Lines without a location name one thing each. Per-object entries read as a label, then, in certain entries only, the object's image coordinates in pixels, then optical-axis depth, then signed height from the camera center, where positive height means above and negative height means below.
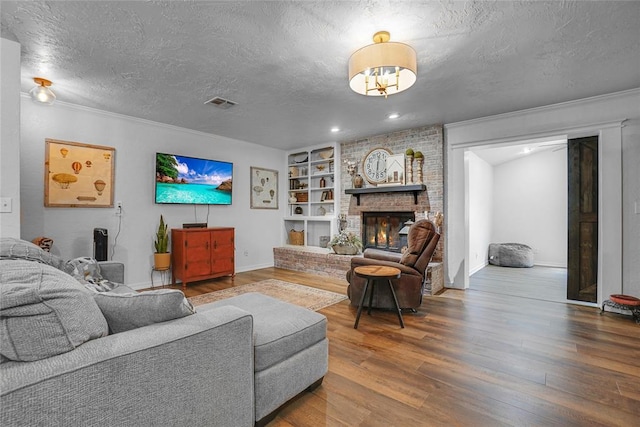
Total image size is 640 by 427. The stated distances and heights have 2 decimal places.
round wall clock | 4.91 +0.84
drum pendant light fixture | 2.04 +1.09
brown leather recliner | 3.05 -0.55
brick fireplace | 4.33 +0.20
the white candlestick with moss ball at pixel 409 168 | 4.59 +0.73
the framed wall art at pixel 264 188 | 5.63 +0.51
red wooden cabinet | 4.19 -0.59
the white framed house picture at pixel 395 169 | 4.68 +0.73
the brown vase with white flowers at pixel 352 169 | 5.22 +0.80
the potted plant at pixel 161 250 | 4.14 -0.52
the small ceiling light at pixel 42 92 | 2.82 +1.16
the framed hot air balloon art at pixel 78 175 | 3.42 +0.47
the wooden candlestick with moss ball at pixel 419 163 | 4.47 +0.79
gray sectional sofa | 0.83 -0.51
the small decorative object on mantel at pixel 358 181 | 5.09 +0.58
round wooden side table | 2.71 -0.56
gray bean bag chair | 5.91 -0.82
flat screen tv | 4.29 +0.52
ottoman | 1.45 -0.75
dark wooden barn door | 3.48 -0.05
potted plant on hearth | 4.87 -0.49
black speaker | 3.46 -0.37
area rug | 3.51 -1.05
